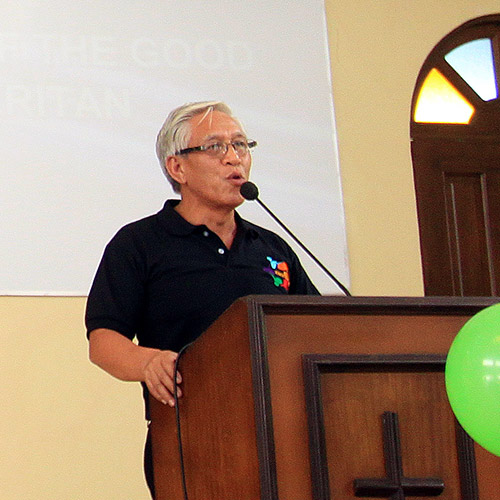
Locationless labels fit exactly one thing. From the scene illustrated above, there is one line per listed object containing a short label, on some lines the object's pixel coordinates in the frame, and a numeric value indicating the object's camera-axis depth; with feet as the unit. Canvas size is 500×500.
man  15.55
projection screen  24.35
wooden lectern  11.18
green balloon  9.96
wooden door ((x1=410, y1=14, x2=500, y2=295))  29.66
